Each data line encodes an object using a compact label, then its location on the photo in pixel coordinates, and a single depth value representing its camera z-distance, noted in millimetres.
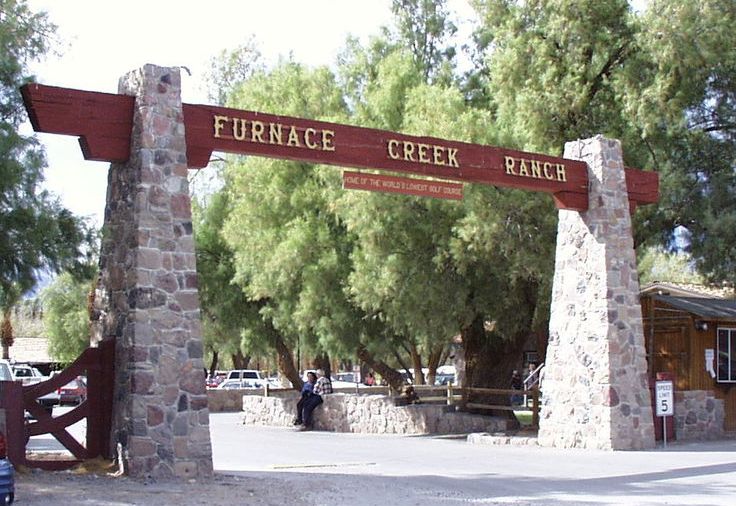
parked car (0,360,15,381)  24525
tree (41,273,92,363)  51931
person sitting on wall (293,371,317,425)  26719
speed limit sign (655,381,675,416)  19797
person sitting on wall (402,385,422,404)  26683
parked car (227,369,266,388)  56275
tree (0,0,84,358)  13398
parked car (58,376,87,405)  42250
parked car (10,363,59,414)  38006
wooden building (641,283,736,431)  22625
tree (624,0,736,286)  22281
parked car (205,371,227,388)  59494
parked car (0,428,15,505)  9977
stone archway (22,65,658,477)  13695
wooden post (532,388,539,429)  23656
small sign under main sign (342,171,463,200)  16922
